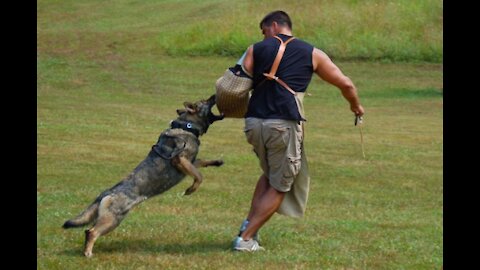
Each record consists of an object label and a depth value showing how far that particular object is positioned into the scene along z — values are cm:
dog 1563
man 1576
